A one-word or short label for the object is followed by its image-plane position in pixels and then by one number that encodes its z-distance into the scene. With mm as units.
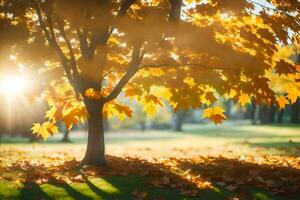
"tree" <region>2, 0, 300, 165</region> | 11602
